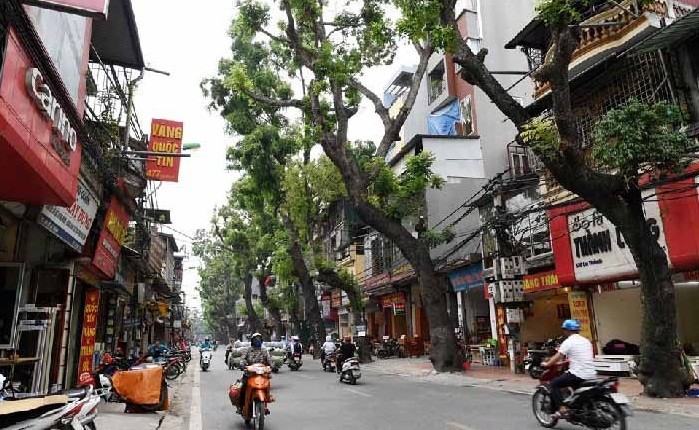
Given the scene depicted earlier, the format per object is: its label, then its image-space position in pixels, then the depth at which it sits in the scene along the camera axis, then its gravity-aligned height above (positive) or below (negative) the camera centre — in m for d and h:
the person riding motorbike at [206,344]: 23.89 +0.00
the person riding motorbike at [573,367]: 6.93 -0.42
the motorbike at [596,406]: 6.34 -0.87
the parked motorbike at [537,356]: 14.09 -0.57
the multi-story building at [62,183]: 5.82 +2.44
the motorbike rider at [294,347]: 21.47 -0.21
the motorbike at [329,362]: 20.10 -0.79
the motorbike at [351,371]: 14.57 -0.83
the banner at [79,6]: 5.56 +3.59
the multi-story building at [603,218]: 11.62 +3.31
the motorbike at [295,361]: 21.22 -0.76
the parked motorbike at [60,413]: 4.46 -0.59
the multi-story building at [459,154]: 22.92 +8.13
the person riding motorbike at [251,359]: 8.55 -0.30
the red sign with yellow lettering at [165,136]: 15.12 +5.87
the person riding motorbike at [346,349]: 16.25 -0.26
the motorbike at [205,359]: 23.27 -0.65
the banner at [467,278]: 20.58 +2.40
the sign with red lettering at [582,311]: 14.90 +0.67
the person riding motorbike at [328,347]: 20.05 -0.23
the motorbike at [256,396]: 7.81 -0.78
